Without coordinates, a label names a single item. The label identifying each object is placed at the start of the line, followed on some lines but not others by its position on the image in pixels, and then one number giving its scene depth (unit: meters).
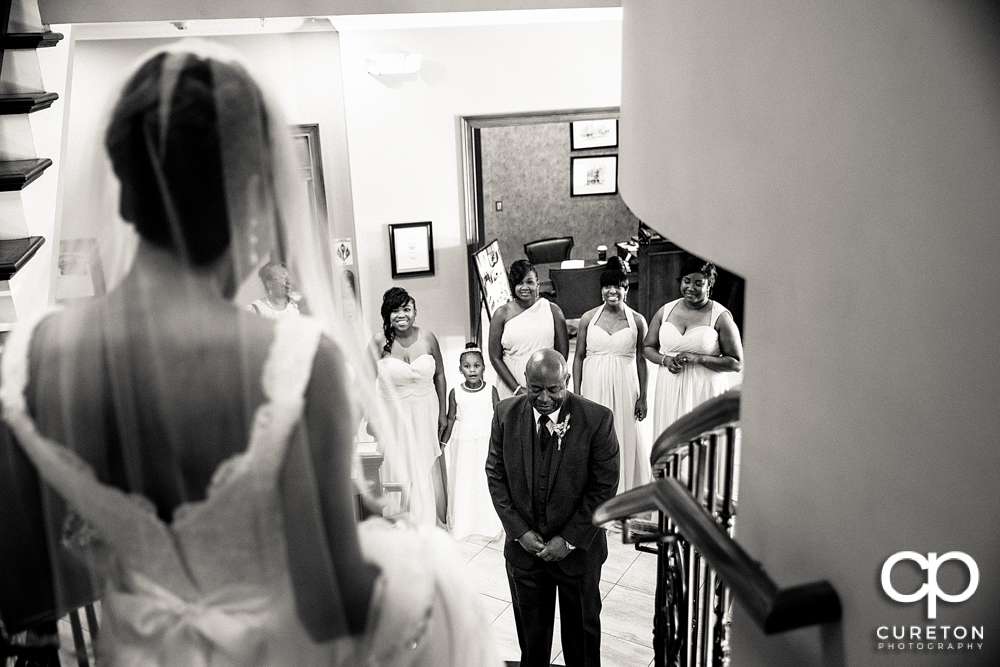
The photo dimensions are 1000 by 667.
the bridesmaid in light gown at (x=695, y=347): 5.41
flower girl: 5.37
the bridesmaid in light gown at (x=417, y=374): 5.35
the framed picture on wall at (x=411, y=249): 6.80
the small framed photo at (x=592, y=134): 11.64
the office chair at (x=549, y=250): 11.38
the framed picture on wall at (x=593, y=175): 12.13
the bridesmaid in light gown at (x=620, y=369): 5.75
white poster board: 6.96
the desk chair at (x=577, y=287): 9.78
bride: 1.21
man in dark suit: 3.81
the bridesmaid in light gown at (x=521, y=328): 5.87
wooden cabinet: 8.08
